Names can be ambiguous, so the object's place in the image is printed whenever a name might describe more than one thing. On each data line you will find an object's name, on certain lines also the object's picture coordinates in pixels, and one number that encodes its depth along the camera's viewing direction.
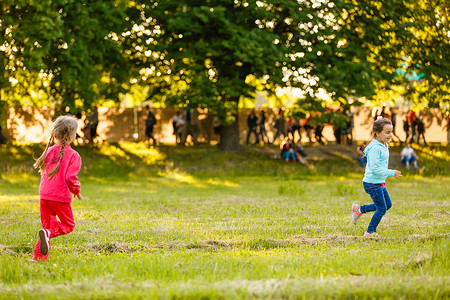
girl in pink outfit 7.30
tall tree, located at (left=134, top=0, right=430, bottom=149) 23.83
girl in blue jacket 9.14
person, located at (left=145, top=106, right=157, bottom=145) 29.58
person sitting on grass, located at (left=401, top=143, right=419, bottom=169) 27.23
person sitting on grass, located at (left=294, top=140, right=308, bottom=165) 27.17
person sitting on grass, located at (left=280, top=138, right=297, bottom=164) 27.17
